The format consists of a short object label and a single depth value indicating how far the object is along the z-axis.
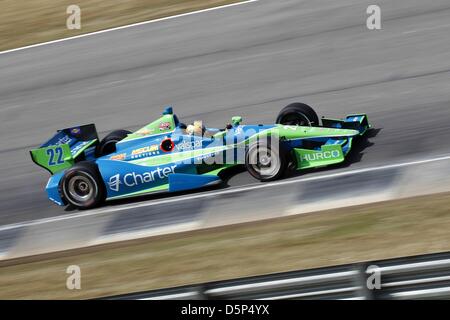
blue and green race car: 23.83
